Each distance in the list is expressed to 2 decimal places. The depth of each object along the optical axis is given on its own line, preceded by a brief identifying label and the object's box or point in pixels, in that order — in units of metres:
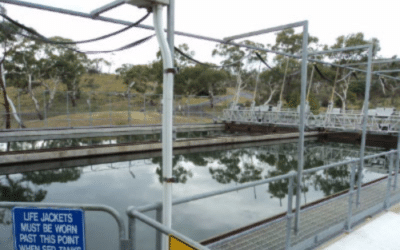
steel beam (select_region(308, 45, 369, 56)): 3.82
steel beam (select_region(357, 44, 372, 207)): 3.98
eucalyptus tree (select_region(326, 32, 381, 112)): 27.81
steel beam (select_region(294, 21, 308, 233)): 3.21
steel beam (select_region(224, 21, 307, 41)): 3.15
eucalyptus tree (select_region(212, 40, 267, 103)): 32.75
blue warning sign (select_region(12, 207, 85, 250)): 1.87
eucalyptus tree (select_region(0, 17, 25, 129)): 14.88
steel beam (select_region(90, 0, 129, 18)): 2.07
